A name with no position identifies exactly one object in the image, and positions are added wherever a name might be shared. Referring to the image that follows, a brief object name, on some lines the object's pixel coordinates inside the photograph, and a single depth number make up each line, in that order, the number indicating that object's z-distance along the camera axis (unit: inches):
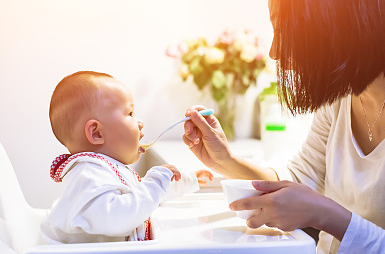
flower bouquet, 82.0
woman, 37.1
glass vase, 86.0
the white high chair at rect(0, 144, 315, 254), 30.4
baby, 33.6
